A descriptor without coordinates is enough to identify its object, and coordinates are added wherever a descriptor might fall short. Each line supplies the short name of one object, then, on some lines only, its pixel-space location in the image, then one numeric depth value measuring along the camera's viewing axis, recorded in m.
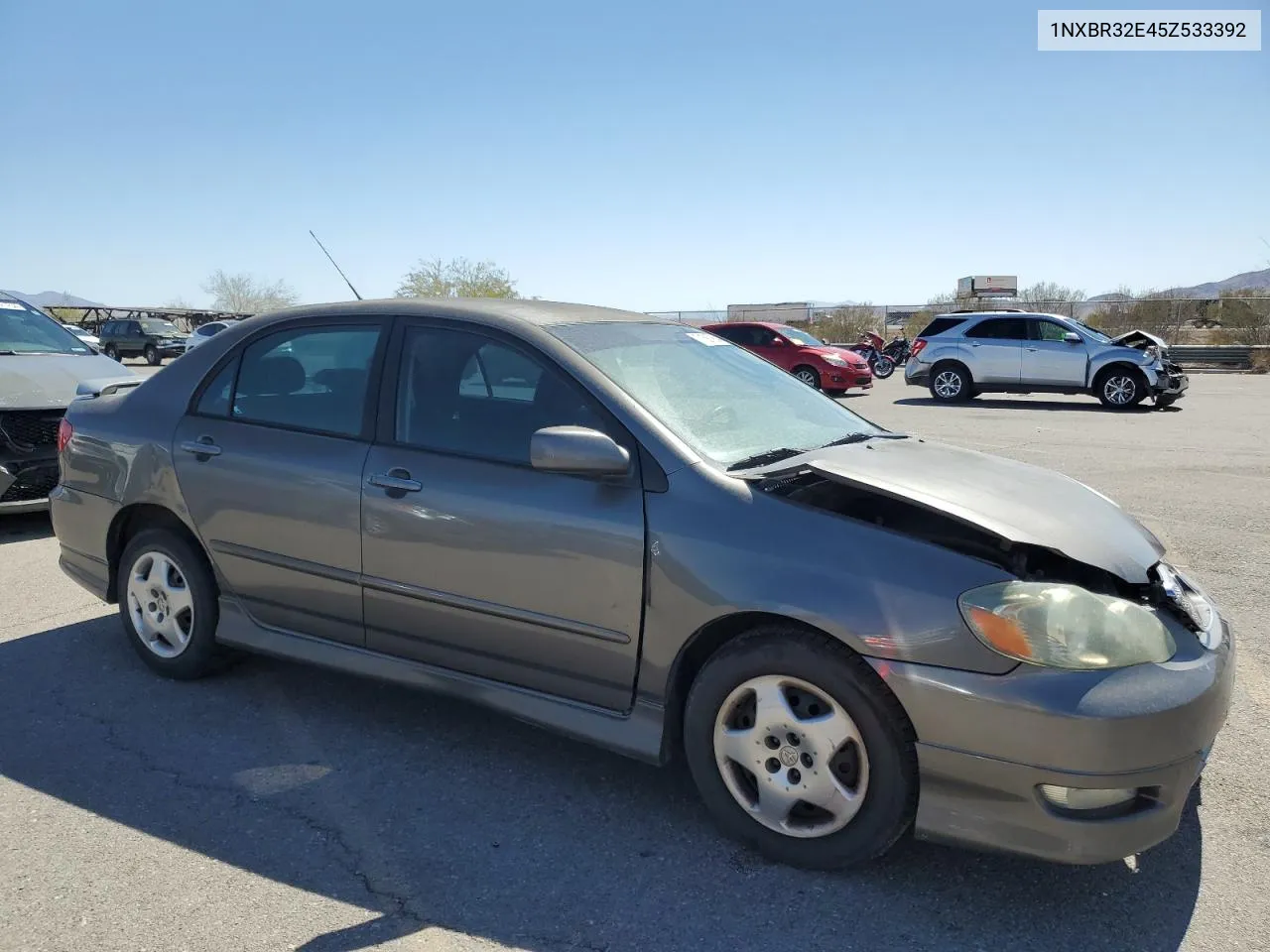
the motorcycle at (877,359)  27.45
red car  20.22
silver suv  16.70
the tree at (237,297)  77.62
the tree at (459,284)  43.81
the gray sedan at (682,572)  2.55
